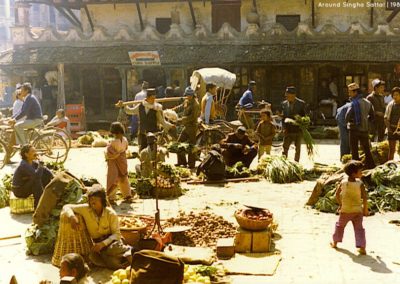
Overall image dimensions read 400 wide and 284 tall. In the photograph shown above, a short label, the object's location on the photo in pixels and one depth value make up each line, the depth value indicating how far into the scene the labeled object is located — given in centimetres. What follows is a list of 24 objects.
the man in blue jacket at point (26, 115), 1349
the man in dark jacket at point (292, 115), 1283
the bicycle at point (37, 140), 1389
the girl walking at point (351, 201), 717
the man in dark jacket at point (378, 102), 1364
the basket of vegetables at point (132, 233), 717
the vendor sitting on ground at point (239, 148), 1274
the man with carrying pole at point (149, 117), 1166
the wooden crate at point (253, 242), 722
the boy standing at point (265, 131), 1294
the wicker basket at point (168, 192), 1053
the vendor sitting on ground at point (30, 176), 884
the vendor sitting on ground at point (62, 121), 1870
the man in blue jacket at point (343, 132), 1209
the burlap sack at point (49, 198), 743
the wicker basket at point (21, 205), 940
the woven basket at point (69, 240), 665
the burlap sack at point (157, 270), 548
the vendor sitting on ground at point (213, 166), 1189
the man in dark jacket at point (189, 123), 1359
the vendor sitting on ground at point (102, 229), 652
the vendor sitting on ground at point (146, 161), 1116
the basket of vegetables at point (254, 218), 727
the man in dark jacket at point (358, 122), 1096
